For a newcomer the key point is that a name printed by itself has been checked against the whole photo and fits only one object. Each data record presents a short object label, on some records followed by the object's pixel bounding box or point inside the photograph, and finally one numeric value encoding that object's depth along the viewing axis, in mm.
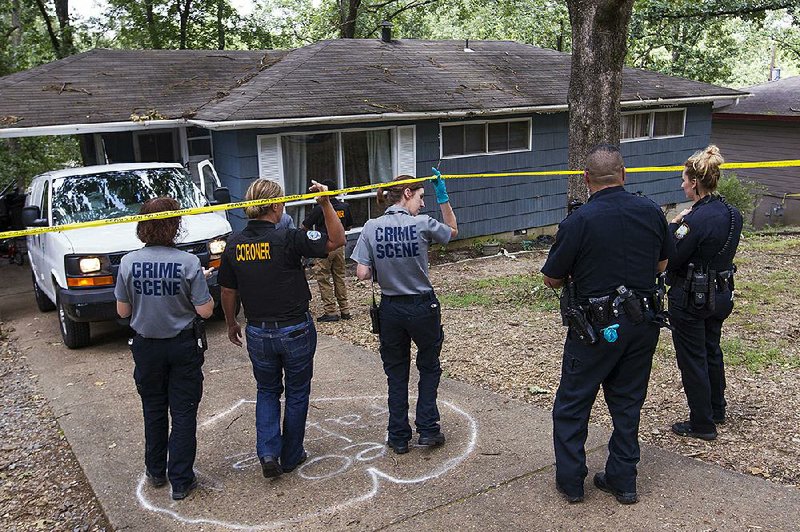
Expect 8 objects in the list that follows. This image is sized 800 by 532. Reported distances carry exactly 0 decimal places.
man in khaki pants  8445
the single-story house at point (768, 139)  19672
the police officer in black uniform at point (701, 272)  4484
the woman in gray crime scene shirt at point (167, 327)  4176
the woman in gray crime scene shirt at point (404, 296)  4562
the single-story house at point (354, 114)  11234
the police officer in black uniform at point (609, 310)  3805
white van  7289
